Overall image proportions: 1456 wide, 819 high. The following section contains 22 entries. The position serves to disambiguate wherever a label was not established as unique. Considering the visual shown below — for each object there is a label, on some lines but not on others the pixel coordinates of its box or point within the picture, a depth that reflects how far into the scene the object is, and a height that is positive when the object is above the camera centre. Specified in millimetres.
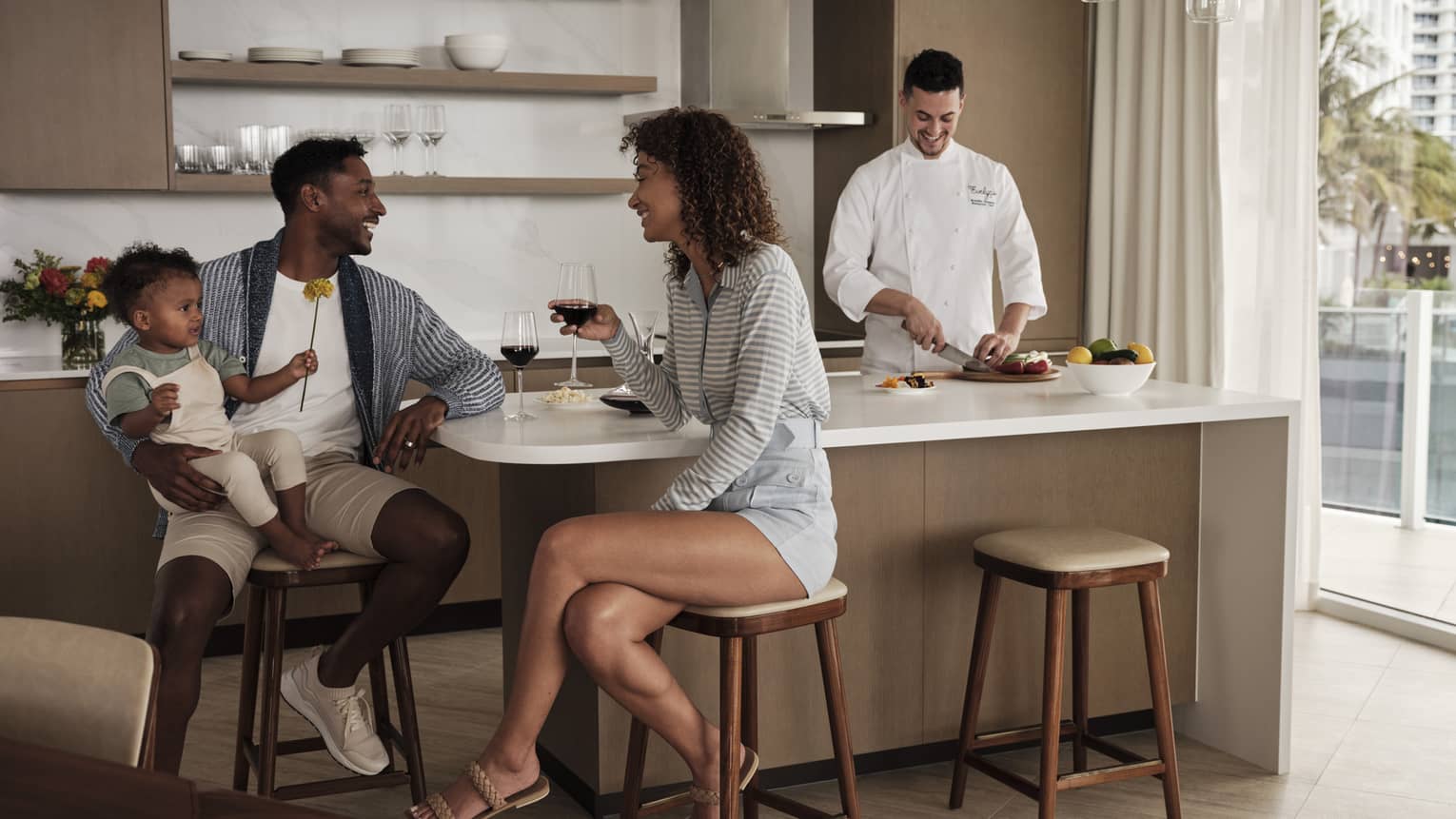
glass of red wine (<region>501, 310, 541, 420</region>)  2568 -97
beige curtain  4652 +321
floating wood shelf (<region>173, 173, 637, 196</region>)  4301 +325
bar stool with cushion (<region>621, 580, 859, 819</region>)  2336 -704
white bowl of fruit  3082 -184
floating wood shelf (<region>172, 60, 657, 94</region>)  4293 +662
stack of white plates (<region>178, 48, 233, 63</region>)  4301 +706
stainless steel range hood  4789 +760
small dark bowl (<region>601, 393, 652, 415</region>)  2862 -244
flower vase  4078 -164
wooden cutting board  3346 -223
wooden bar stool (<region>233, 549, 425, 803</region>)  2602 -779
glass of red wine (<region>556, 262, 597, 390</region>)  2506 -13
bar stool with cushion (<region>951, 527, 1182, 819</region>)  2680 -614
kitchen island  2857 -592
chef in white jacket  3842 +130
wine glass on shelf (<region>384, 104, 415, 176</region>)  4574 +525
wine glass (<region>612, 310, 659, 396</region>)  2789 -112
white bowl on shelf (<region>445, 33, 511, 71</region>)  4582 +766
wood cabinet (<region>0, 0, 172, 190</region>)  4031 +557
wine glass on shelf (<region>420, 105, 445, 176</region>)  4574 +523
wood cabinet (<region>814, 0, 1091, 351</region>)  4863 +680
